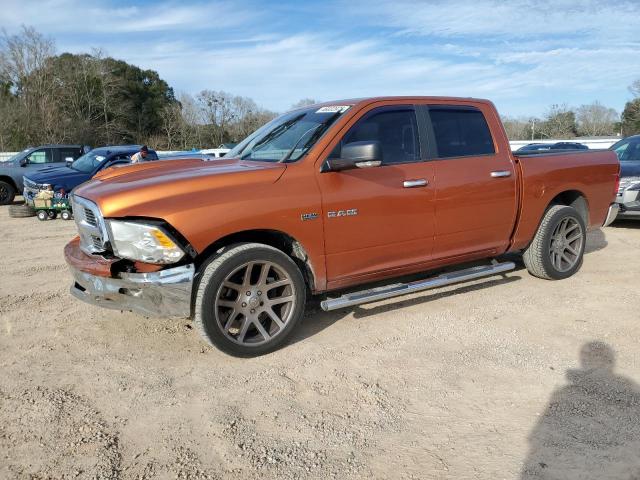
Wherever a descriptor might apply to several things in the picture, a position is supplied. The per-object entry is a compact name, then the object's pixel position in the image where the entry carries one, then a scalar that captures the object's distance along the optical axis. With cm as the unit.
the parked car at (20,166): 1510
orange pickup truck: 360
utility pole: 5998
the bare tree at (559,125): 5950
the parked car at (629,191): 861
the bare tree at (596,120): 6162
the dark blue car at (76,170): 1182
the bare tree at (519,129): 6272
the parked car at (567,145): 2147
